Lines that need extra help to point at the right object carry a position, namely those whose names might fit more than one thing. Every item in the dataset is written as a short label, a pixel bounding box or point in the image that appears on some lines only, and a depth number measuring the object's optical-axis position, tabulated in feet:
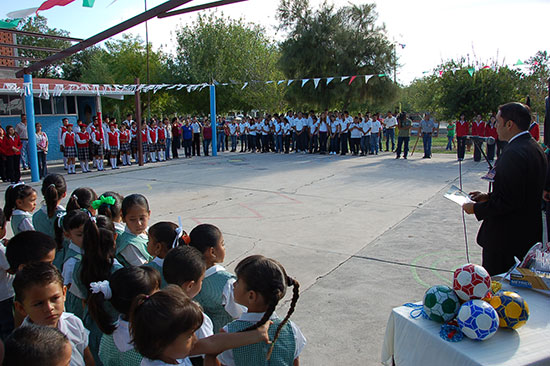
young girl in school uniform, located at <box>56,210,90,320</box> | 9.80
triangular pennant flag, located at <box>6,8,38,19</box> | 23.88
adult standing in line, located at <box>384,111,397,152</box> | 59.16
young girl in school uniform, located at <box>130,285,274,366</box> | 5.64
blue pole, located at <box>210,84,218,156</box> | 60.11
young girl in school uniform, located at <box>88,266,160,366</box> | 7.08
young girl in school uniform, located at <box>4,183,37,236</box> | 13.28
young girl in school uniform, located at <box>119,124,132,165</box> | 51.11
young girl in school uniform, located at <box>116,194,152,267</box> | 11.07
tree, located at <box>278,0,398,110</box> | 70.69
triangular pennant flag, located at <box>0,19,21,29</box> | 26.25
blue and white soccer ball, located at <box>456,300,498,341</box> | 6.91
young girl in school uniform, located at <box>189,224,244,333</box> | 8.55
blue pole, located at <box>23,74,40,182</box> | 38.40
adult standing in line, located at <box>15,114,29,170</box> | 45.34
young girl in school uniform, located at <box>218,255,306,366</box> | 6.63
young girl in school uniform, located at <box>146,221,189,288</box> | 10.09
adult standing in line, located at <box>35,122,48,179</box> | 42.36
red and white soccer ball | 7.54
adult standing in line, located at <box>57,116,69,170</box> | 46.55
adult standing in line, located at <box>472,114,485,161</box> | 50.85
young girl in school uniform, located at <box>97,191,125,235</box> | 12.59
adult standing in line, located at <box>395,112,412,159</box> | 52.42
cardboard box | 8.70
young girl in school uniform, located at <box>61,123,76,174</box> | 45.93
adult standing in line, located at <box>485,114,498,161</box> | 49.44
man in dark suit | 10.20
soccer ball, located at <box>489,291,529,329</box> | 7.24
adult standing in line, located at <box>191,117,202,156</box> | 62.08
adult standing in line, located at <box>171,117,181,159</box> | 60.95
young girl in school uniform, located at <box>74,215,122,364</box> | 9.31
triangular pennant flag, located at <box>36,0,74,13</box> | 21.88
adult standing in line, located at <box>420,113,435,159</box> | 52.24
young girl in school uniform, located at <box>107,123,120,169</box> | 49.24
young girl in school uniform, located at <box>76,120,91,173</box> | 47.11
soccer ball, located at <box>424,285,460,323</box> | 7.47
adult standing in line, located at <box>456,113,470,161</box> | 52.16
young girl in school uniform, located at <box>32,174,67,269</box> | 13.55
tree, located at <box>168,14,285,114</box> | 101.35
